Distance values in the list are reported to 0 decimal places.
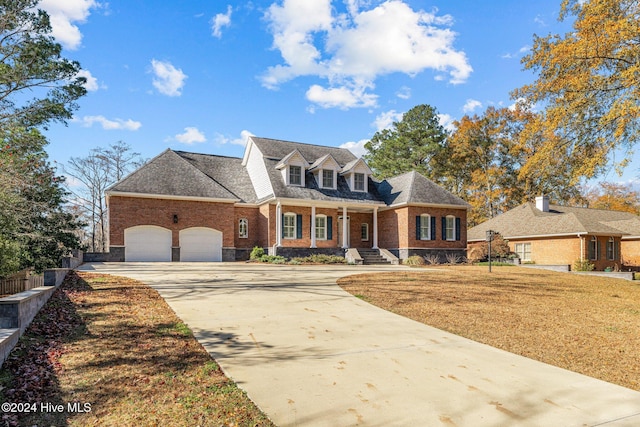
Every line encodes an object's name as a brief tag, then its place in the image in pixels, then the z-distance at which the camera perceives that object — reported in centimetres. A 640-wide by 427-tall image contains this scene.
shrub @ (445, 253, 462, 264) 2662
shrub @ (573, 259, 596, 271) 2642
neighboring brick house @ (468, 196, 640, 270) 2770
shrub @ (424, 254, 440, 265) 2556
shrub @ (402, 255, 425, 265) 2418
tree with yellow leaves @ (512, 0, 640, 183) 1402
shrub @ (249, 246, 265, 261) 2380
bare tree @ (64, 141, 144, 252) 3588
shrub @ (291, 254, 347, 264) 2298
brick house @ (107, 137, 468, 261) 2241
